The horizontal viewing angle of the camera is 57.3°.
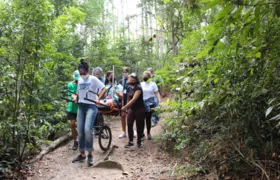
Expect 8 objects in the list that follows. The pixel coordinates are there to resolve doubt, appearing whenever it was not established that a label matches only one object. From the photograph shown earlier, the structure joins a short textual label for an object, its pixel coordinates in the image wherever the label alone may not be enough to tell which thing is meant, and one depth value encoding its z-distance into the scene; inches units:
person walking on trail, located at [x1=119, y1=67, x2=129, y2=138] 294.0
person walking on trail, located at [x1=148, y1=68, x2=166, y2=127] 357.7
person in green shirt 248.1
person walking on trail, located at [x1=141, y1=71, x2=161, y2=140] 289.6
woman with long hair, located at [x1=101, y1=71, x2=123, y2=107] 320.7
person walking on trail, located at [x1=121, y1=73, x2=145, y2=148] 252.2
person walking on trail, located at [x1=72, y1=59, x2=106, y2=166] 203.3
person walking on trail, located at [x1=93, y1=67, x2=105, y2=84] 303.1
